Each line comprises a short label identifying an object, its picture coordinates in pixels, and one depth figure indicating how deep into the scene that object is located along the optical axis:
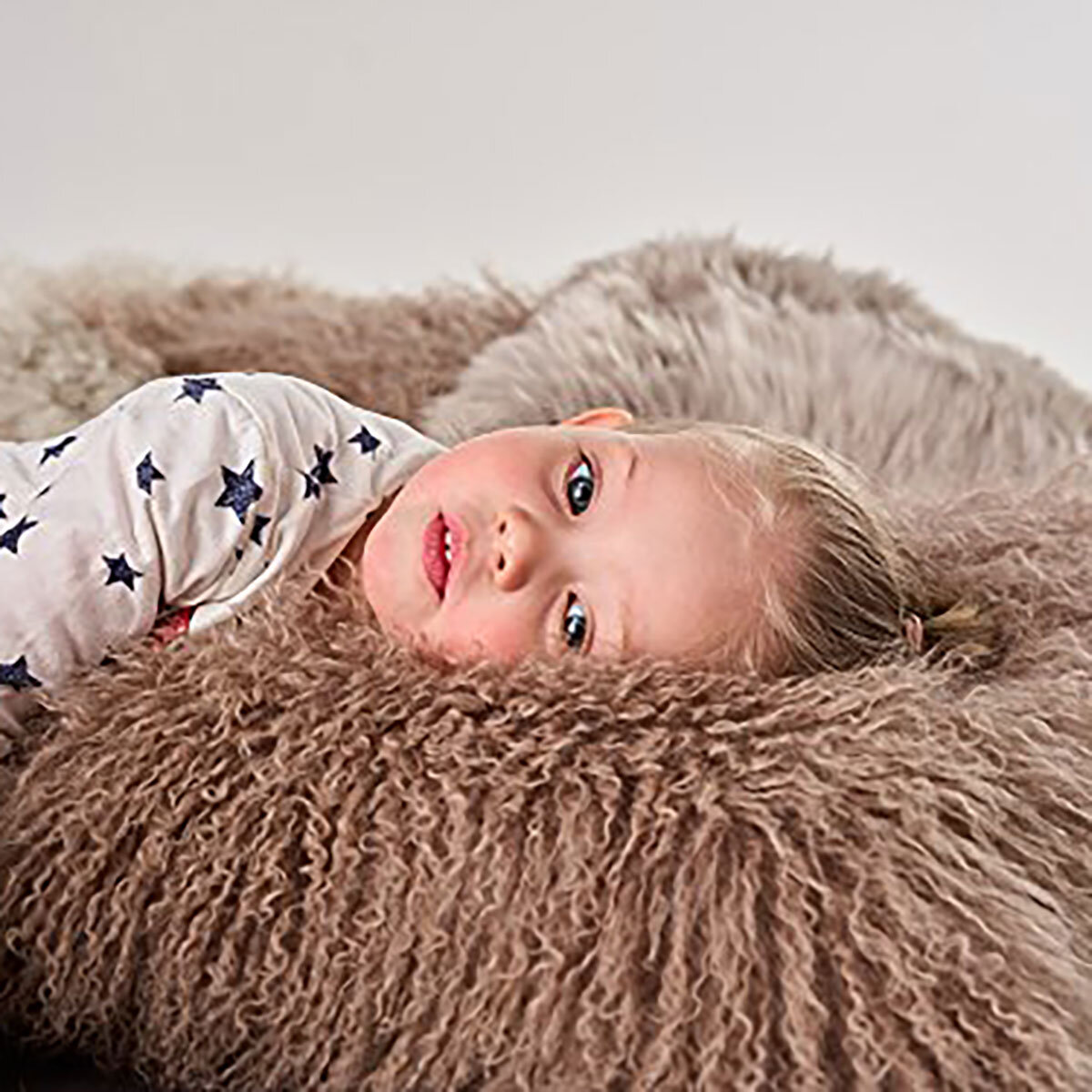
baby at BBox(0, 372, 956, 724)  1.37
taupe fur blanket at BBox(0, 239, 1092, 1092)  1.22
